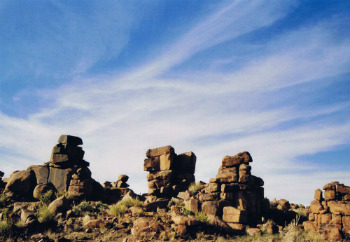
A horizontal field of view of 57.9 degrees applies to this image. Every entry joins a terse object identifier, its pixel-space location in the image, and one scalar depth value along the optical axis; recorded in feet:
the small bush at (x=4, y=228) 50.65
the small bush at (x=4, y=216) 56.71
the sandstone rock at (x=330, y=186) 58.53
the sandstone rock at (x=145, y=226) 50.03
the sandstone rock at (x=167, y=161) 77.77
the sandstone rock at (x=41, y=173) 83.87
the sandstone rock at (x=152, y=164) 79.74
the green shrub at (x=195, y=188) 71.97
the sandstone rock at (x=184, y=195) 69.13
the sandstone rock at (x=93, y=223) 54.49
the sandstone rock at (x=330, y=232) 48.32
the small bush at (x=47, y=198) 72.98
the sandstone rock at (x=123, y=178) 101.65
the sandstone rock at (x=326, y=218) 55.67
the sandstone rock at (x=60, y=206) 62.59
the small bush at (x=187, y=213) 58.21
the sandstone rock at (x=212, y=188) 65.70
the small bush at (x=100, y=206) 66.11
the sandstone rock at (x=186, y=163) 80.18
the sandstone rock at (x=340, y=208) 53.98
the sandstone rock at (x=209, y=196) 62.39
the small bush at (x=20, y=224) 53.13
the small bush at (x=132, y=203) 65.92
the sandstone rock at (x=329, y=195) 57.88
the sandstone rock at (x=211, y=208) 59.36
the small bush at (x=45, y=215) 57.05
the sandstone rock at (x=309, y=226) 55.78
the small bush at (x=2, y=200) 72.49
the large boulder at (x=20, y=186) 78.79
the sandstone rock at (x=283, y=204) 86.12
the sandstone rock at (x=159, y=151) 78.95
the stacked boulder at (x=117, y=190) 83.15
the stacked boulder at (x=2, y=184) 86.10
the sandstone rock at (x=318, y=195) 59.52
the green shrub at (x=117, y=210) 60.81
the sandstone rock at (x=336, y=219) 54.16
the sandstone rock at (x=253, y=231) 53.28
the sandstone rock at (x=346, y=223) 53.11
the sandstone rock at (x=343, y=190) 57.36
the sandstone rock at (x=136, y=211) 59.72
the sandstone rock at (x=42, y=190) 76.71
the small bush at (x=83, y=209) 62.37
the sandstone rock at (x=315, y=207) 57.88
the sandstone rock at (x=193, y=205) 60.13
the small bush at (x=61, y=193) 76.33
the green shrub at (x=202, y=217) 53.66
